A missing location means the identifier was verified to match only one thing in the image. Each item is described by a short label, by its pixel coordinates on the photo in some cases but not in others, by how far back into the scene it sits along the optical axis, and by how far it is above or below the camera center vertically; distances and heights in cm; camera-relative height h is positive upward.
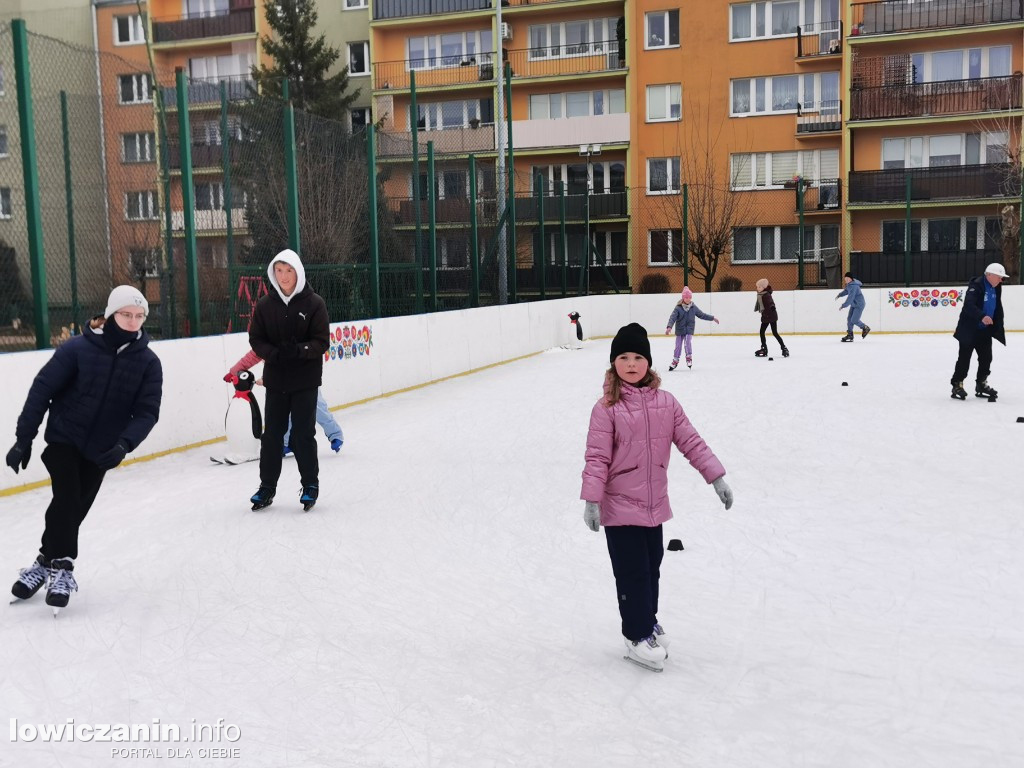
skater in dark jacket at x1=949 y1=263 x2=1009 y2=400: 1178 -79
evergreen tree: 3972 +766
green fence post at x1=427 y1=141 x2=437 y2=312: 1761 +80
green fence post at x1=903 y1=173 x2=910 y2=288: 2747 -15
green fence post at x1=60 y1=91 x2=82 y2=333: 1056 +60
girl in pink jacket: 407 -79
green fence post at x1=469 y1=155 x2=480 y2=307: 1969 +36
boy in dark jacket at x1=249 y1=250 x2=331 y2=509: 689 -53
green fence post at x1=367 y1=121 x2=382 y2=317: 1530 +55
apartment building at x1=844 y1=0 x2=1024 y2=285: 3347 +391
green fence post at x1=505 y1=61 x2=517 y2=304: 2289 +37
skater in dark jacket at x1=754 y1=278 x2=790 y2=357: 1897 -94
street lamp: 2803 +165
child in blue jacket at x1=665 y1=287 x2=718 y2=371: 1692 -95
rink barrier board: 983 -125
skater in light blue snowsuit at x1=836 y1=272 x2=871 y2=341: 2255 -103
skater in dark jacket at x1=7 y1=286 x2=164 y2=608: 484 -62
